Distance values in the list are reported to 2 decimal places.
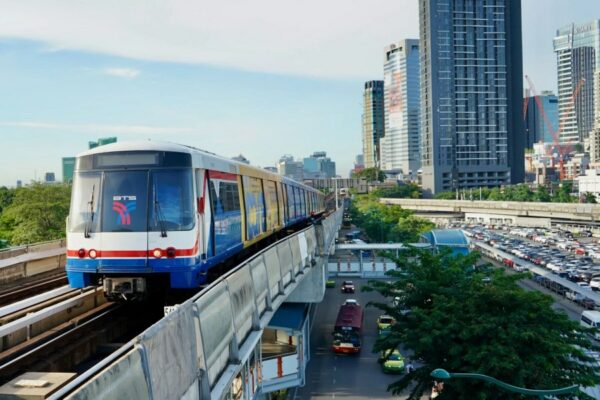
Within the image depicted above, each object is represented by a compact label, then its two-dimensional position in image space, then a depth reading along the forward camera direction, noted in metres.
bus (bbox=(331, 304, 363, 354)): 31.41
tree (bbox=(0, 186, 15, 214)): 70.00
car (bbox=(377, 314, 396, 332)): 35.16
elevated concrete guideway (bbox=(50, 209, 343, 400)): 4.57
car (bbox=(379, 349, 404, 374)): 27.89
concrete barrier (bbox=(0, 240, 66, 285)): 17.11
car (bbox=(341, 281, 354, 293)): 50.84
